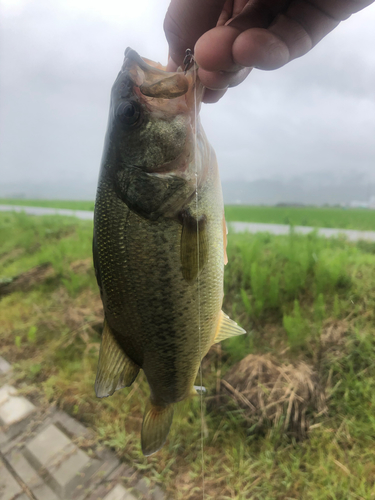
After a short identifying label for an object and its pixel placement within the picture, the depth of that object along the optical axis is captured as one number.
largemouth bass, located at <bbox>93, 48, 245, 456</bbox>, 0.20
